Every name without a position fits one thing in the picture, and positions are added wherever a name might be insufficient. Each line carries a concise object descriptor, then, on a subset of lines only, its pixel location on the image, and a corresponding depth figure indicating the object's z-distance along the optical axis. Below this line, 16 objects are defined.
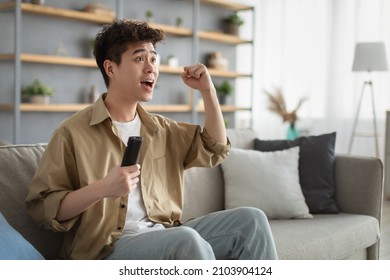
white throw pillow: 2.54
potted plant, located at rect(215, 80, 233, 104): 6.08
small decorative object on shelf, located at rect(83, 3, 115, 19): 4.69
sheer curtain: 5.85
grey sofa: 1.78
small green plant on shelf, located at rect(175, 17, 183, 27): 5.56
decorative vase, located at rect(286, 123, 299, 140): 4.48
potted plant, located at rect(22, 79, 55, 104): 4.35
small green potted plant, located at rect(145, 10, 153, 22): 5.23
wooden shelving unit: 4.19
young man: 1.57
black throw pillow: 2.69
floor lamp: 5.18
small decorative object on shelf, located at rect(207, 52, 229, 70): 6.03
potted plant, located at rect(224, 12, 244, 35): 6.25
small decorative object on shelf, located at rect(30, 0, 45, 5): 4.32
